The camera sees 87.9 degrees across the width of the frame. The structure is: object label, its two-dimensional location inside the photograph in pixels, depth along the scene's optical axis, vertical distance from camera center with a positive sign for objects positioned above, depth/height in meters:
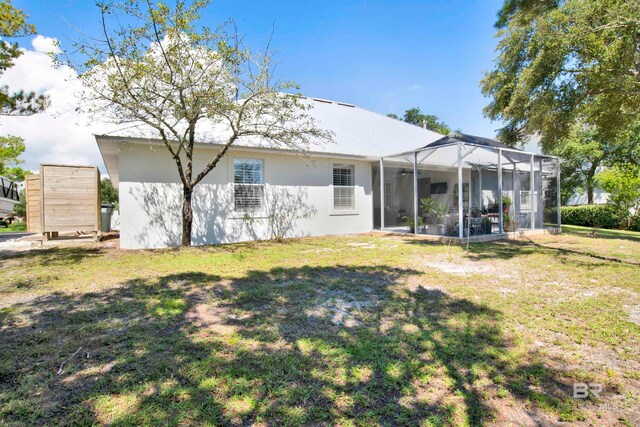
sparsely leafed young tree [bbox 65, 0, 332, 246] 6.69 +2.92
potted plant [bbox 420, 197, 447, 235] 10.24 -0.13
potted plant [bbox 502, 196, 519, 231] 10.92 -0.32
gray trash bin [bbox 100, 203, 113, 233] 13.42 -0.25
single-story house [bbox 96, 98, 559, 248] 8.63 +0.58
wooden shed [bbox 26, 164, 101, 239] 8.71 +0.33
